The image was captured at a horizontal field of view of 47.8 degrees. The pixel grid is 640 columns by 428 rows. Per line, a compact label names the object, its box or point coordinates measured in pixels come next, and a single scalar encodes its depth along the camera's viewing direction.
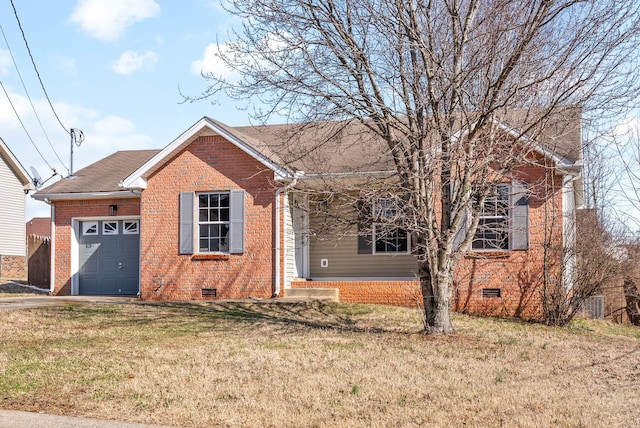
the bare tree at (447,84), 11.59
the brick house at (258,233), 17.02
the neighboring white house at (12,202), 29.88
